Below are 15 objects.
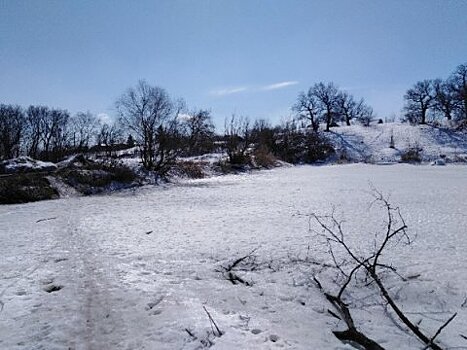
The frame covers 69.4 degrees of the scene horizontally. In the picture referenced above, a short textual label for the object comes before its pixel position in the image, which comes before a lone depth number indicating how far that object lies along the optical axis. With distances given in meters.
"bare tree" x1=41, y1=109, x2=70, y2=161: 43.30
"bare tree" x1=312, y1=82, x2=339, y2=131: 55.38
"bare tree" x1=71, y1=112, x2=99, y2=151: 44.84
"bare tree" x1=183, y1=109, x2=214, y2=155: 30.83
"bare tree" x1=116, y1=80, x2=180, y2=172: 25.22
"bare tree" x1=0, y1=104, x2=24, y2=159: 36.06
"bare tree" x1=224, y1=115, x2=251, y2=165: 32.50
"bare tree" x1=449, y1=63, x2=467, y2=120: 51.47
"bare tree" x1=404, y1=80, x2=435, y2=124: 54.97
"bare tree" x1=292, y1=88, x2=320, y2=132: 55.94
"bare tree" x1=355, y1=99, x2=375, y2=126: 60.28
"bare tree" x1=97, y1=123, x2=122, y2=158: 30.80
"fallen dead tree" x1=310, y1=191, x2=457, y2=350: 3.79
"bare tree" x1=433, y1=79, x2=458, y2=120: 54.41
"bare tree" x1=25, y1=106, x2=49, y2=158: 43.66
